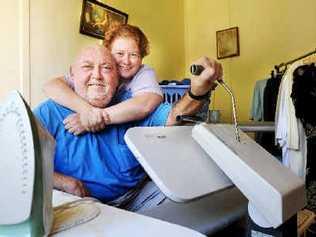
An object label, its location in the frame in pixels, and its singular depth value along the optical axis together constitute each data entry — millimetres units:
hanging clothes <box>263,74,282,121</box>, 2408
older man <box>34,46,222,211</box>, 1071
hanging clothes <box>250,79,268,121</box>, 2512
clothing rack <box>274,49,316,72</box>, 2617
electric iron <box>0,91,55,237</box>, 524
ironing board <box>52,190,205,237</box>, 564
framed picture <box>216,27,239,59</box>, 3051
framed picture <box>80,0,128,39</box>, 2035
